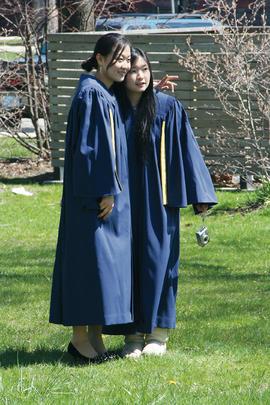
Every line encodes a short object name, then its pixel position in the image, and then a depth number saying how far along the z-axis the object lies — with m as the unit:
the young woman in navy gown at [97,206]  11.66
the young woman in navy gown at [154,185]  12.08
